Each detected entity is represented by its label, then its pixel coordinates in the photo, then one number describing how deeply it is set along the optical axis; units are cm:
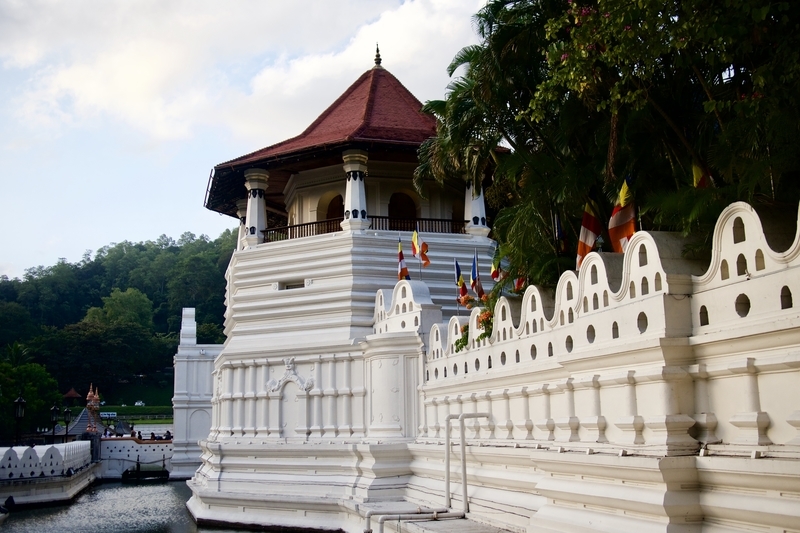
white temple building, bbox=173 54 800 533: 749
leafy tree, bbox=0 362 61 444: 4725
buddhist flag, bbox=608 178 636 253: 1091
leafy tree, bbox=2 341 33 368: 6172
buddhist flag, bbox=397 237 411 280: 2058
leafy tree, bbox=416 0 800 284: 885
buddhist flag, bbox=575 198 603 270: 1215
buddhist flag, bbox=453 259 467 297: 1905
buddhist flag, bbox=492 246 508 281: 1599
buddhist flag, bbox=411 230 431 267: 2016
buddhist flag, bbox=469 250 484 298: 1778
